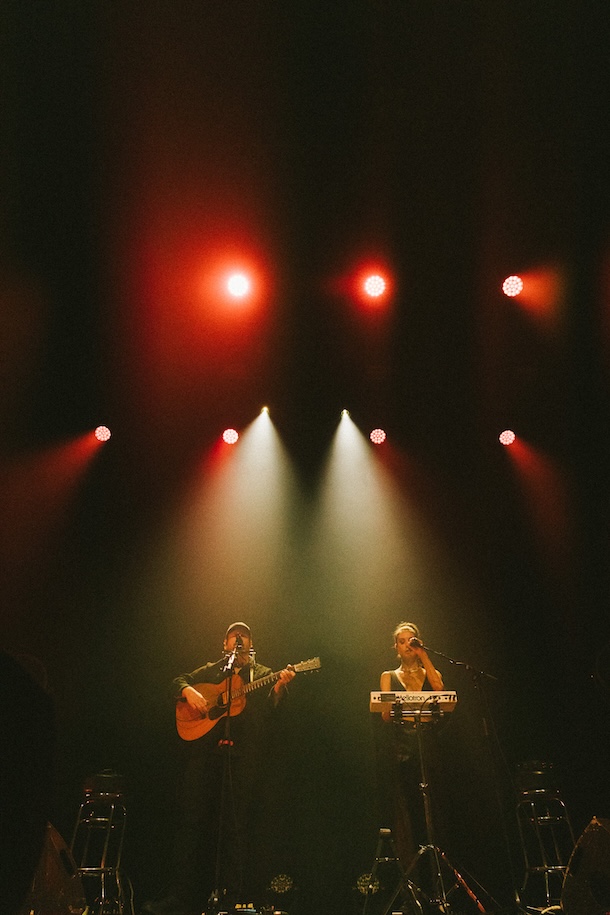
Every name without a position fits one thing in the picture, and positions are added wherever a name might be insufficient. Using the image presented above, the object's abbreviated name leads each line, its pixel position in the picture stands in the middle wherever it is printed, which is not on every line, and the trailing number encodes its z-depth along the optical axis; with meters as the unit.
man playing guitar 5.51
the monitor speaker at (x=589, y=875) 3.30
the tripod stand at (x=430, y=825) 4.37
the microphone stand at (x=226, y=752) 4.74
